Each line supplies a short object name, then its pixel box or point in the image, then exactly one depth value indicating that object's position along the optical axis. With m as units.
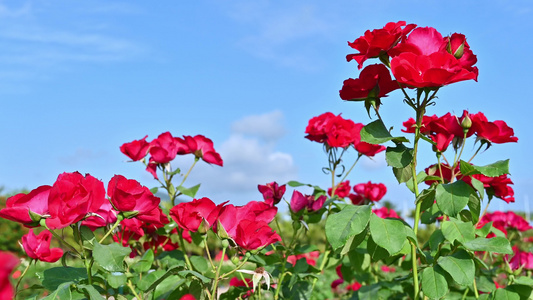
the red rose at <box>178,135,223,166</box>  2.42
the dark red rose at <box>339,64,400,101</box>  1.76
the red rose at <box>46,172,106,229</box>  1.37
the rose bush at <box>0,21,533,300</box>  1.49
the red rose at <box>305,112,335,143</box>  2.56
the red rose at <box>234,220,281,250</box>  1.55
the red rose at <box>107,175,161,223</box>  1.51
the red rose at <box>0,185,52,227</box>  1.45
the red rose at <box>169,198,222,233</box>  1.60
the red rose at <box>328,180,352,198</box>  2.98
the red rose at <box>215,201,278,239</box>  1.57
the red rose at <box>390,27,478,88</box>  1.54
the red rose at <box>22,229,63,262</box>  1.88
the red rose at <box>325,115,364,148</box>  2.52
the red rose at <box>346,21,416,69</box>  1.65
